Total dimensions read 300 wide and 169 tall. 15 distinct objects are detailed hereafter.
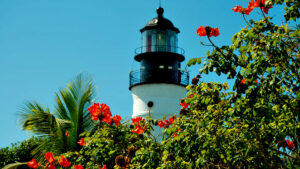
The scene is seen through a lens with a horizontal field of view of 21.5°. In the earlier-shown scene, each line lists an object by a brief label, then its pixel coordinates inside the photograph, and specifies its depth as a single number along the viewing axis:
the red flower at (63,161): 12.03
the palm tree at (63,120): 22.29
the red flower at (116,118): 12.76
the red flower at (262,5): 8.91
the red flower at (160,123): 12.79
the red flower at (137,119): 13.15
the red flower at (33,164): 12.27
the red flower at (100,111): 11.84
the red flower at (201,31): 9.27
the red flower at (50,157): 12.08
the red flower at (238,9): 9.37
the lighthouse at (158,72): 38.80
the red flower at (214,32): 9.31
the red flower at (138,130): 12.13
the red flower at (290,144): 10.71
